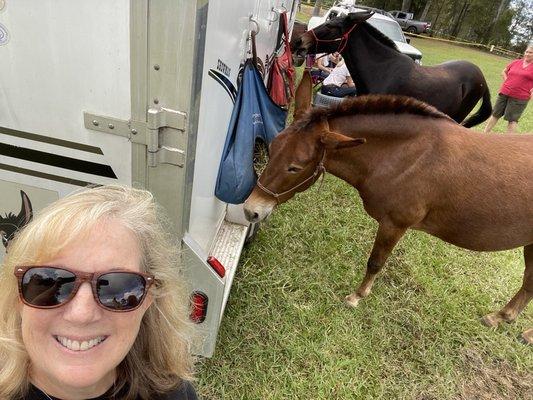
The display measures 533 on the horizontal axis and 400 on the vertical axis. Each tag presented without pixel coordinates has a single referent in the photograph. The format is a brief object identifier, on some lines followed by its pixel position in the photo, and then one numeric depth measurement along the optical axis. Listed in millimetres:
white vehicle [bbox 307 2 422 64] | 11805
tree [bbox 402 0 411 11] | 39188
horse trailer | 1395
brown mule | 2744
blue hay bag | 2344
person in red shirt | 7449
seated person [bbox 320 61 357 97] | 6660
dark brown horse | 5168
